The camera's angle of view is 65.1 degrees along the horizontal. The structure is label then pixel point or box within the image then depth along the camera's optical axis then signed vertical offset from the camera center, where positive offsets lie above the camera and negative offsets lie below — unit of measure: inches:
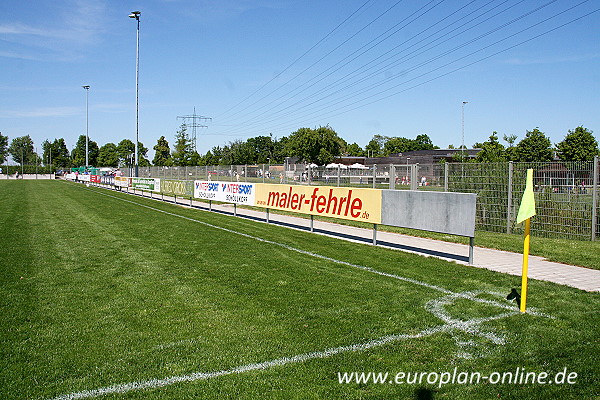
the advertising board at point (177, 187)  1017.3 -9.7
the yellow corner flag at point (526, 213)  230.8 -12.2
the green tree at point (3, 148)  6210.6 +437.0
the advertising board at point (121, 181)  1653.9 +2.5
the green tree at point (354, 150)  5907.0 +471.2
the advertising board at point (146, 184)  1253.8 -3.4
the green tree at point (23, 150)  6520.7 +435.5
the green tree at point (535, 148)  2009.1 +177.2
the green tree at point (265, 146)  5940.0 +513.8
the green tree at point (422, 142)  6422.2 +625.7
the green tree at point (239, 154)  3715.6 +242.9
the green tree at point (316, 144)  3203.7 +282.0
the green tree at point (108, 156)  4982.8 +280.5
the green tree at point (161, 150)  4317.4 +301.9
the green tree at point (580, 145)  1899.6 +181.8
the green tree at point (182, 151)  3533.5 +244.5
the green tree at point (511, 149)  1987.2 +174.1
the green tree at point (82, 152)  5423.2 +350.4
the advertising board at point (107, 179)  2001.4 +12.8
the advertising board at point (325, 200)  480.7 -18.3
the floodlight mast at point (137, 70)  1749.5 +420.4
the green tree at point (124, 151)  4982.8 +332.2
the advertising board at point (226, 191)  746.7 -13.6
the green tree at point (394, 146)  5989.2 +516.7
